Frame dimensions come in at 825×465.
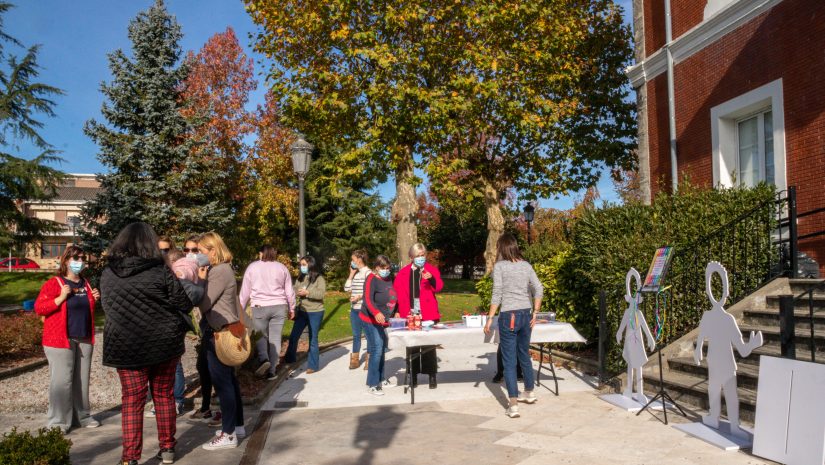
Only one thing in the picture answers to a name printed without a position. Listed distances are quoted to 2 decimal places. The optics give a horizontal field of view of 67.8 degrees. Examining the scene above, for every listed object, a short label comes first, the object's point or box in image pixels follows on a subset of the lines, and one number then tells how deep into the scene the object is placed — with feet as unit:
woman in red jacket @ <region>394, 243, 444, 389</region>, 28.94
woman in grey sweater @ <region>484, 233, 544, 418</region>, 23.25
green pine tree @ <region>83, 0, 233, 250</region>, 61.93
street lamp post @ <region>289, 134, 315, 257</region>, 41.09
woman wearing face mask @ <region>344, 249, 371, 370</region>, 32.58
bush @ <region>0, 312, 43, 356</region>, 32.83
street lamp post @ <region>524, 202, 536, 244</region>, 88.94
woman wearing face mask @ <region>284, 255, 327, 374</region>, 32.85
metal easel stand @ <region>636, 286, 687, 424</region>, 21.23
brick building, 32.50
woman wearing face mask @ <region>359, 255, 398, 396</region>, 27.99
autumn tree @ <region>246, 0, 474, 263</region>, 55.16
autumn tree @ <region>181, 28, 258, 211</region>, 80.48
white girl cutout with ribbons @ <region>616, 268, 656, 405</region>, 23.13
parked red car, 163.53
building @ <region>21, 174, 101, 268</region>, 223.30
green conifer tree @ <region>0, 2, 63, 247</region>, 59.11
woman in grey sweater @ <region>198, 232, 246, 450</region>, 19.21
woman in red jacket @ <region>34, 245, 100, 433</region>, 21.26
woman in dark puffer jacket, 16.40
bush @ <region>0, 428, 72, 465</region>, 11.76
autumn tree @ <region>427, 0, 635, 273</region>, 60.49
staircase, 21.66
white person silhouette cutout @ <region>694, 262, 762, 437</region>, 18.48
